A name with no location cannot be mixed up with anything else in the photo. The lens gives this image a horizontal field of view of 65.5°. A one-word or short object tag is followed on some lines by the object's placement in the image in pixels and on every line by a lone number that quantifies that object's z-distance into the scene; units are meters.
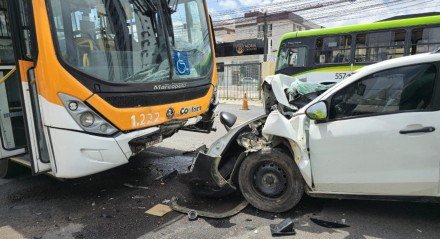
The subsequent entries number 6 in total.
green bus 11.02
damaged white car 3.26
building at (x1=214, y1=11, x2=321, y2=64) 32.81
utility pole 26.26
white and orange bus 3.61
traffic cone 15.31
